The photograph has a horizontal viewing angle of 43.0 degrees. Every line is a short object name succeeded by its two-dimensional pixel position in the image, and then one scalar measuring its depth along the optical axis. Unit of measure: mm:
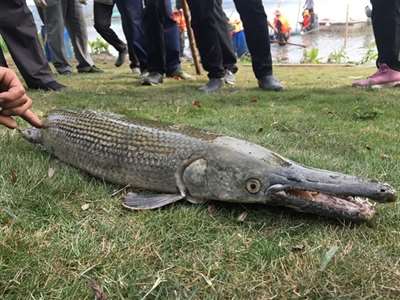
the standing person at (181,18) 12638
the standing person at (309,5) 25822
